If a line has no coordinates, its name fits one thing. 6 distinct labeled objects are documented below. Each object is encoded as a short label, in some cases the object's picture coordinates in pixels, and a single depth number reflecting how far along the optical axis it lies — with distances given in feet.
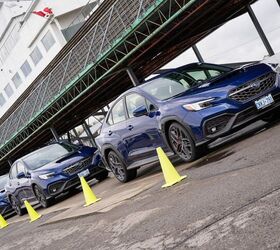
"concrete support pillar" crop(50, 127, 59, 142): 90.56
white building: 135.64
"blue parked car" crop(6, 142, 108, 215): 41.47
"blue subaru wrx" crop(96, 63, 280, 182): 24.25
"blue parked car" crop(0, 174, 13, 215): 57.33
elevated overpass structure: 53.78
